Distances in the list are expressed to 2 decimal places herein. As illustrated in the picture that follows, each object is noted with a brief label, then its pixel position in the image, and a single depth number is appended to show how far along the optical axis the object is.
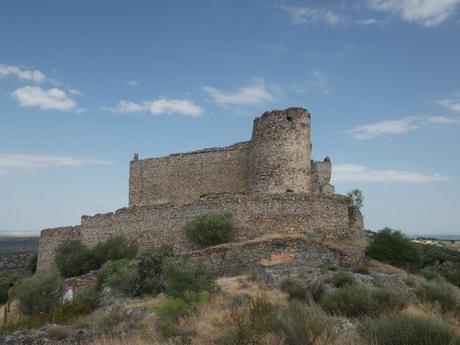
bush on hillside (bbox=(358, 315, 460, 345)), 5.97
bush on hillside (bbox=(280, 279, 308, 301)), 11.89
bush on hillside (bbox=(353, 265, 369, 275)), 15.89
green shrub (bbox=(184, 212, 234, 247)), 20.58
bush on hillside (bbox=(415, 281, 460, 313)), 9.87
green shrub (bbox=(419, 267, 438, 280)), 17.55
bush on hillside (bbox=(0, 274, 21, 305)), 33.09
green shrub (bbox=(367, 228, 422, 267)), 20.94
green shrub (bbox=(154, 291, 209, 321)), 10.69
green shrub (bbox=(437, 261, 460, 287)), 18.56
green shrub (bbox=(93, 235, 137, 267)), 23.67
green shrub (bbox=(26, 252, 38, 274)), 34.09
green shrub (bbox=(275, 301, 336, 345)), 6.87
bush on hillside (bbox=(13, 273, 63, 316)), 18.25
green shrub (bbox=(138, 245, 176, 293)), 17.64
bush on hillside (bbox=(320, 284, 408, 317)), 9.12
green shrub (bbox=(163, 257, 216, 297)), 13.40
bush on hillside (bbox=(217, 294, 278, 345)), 6.93
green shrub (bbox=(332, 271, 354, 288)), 11.92
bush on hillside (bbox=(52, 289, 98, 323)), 15.11
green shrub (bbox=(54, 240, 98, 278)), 24.56
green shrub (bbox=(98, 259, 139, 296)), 17.81
